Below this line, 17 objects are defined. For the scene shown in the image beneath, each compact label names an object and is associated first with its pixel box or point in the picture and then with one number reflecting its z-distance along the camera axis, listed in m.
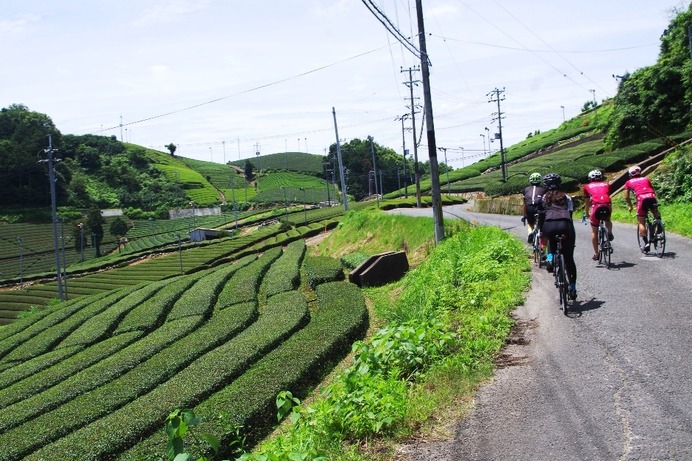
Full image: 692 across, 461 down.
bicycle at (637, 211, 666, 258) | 13.45
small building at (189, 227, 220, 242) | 82.62
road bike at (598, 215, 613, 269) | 12.73
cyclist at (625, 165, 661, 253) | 13.58
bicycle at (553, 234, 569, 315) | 9.63
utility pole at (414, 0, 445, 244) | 21.56
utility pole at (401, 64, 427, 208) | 54.84
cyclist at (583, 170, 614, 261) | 12.72
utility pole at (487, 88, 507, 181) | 69.45
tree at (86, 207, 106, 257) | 86.44
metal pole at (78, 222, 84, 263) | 77.19
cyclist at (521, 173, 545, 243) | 13.41
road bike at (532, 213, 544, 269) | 13.33
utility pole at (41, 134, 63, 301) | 46.00
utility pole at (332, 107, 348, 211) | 68.12
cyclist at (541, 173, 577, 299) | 9.77
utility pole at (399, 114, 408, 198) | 74.47
